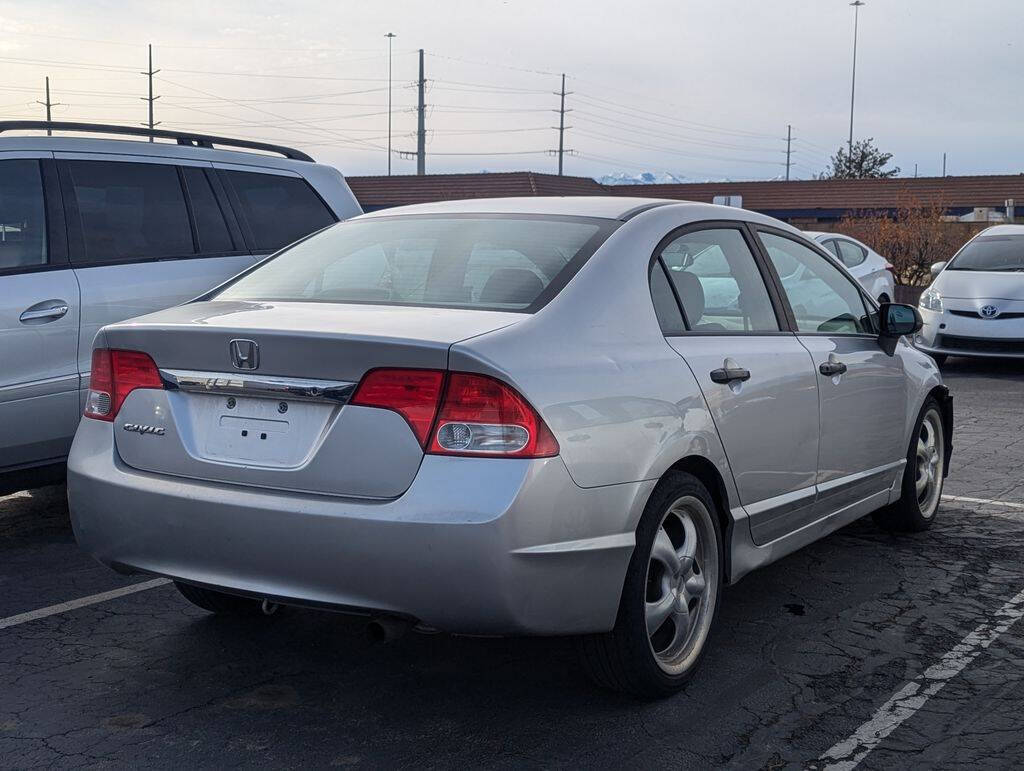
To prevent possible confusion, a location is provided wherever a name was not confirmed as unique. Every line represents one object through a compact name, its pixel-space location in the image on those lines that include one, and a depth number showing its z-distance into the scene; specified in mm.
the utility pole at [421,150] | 49438
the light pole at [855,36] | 53156
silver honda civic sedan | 3396
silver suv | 5793
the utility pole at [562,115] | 77300
